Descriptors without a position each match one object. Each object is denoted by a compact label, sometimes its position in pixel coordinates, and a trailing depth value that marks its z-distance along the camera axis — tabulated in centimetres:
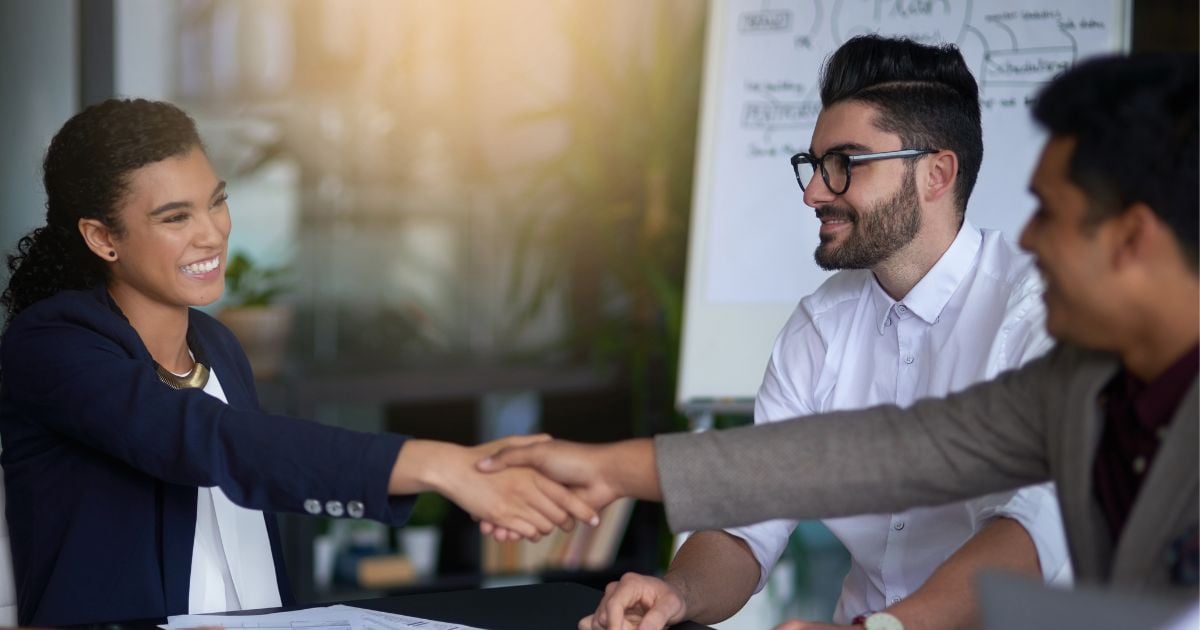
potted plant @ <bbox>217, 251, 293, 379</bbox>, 382
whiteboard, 315
